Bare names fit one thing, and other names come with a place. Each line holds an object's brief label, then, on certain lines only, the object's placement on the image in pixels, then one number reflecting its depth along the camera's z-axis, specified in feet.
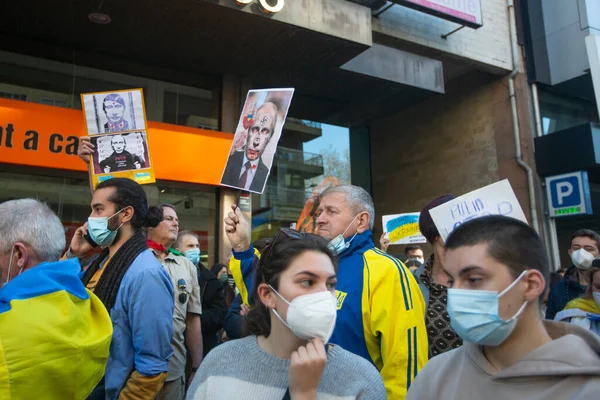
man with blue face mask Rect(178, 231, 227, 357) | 16.75
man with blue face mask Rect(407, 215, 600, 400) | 5.32
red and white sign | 34.22
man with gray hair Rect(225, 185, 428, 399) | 7.79
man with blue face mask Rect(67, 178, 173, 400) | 8.61
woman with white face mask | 5.86
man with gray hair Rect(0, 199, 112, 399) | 5.70
